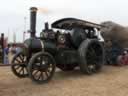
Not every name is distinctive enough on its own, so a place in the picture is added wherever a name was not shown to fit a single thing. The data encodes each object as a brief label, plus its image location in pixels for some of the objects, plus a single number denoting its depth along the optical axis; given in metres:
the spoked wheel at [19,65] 8.66
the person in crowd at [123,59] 11.73
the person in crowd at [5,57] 14.44
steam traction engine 7.87
